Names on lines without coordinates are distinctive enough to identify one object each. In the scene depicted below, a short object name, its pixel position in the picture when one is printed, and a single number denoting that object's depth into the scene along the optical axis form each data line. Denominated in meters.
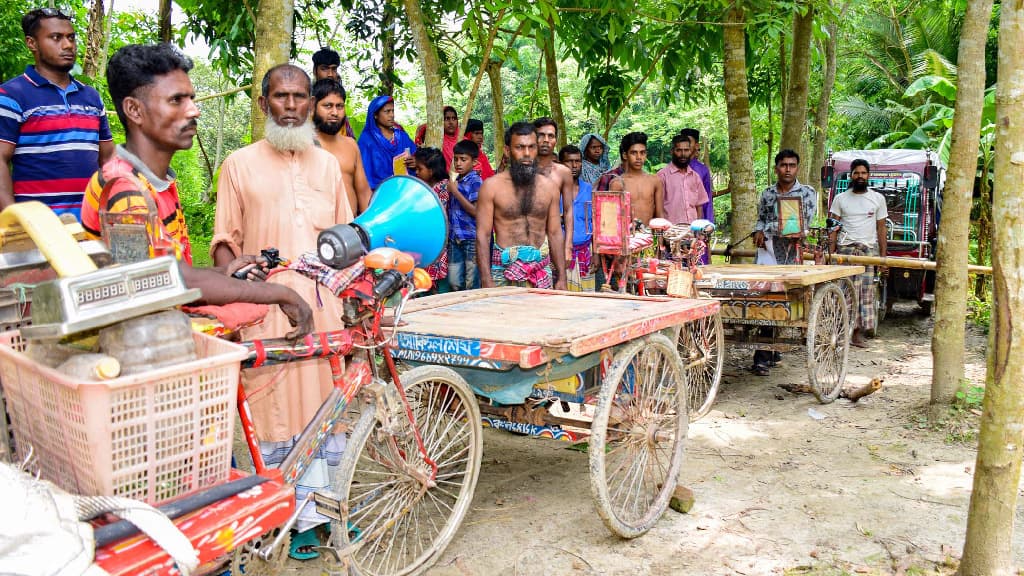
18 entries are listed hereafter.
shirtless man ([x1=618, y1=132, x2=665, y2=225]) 7.61
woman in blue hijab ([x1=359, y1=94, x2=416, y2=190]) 6.40
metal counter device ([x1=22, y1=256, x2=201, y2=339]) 1.60
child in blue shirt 6.76
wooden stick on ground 6.04
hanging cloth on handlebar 2.58
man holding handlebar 2.47
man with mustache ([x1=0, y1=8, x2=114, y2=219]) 3.68
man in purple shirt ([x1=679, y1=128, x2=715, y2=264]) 8.25
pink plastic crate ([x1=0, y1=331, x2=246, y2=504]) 1.73
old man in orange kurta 3.34
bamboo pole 6.23
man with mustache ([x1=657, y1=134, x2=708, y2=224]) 8.02
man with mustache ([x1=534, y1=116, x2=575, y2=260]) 6.24
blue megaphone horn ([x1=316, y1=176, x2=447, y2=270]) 2.62
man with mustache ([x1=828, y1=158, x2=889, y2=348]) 8.64
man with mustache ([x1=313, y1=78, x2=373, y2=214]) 4.72
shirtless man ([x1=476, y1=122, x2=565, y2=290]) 5.58
